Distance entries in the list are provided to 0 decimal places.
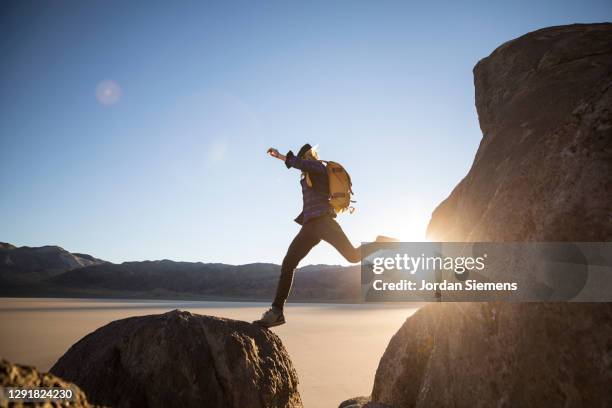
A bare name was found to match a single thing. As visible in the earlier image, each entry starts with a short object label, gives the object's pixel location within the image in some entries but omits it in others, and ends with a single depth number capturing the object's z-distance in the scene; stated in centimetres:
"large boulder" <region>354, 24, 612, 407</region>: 189
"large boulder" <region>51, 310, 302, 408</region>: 264
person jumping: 357
